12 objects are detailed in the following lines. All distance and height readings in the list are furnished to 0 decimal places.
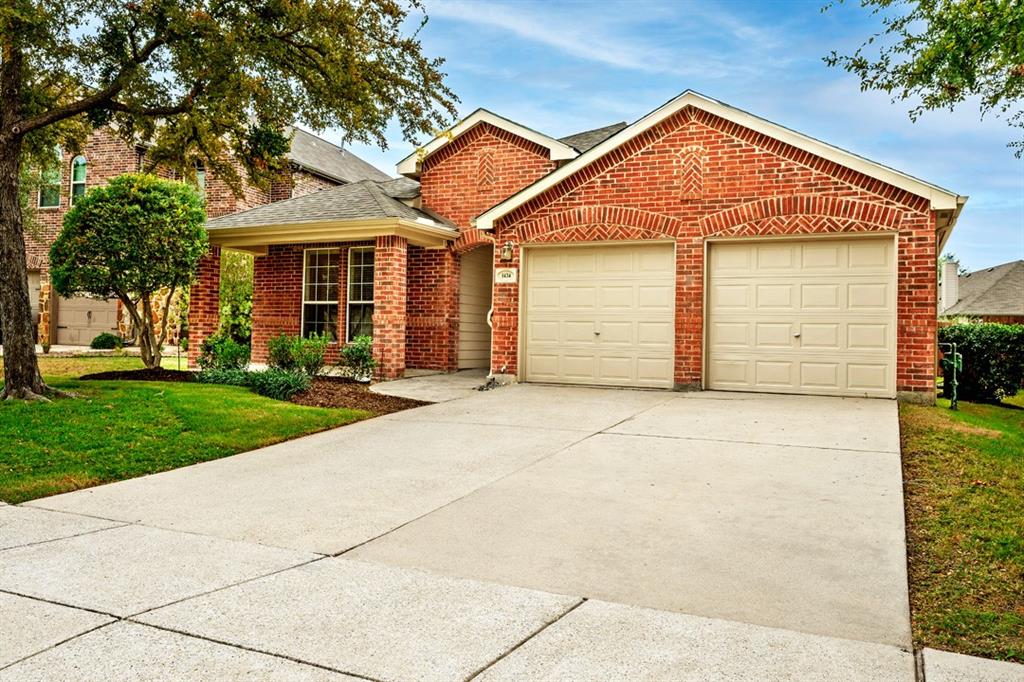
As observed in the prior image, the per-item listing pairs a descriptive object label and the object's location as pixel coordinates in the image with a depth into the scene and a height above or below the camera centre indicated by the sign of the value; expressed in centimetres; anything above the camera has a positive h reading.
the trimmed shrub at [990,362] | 1368 -52
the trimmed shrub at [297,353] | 1351 -50
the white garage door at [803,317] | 1127 +22
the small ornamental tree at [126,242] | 1299 +142
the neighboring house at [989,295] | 3359 +186
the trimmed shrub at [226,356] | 1327 -55
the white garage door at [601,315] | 1262 +24
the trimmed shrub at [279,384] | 1162 -91
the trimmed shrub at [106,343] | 2245 -58
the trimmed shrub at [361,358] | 1412 -59
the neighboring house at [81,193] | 2406 +408
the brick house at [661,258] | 1123 +122
